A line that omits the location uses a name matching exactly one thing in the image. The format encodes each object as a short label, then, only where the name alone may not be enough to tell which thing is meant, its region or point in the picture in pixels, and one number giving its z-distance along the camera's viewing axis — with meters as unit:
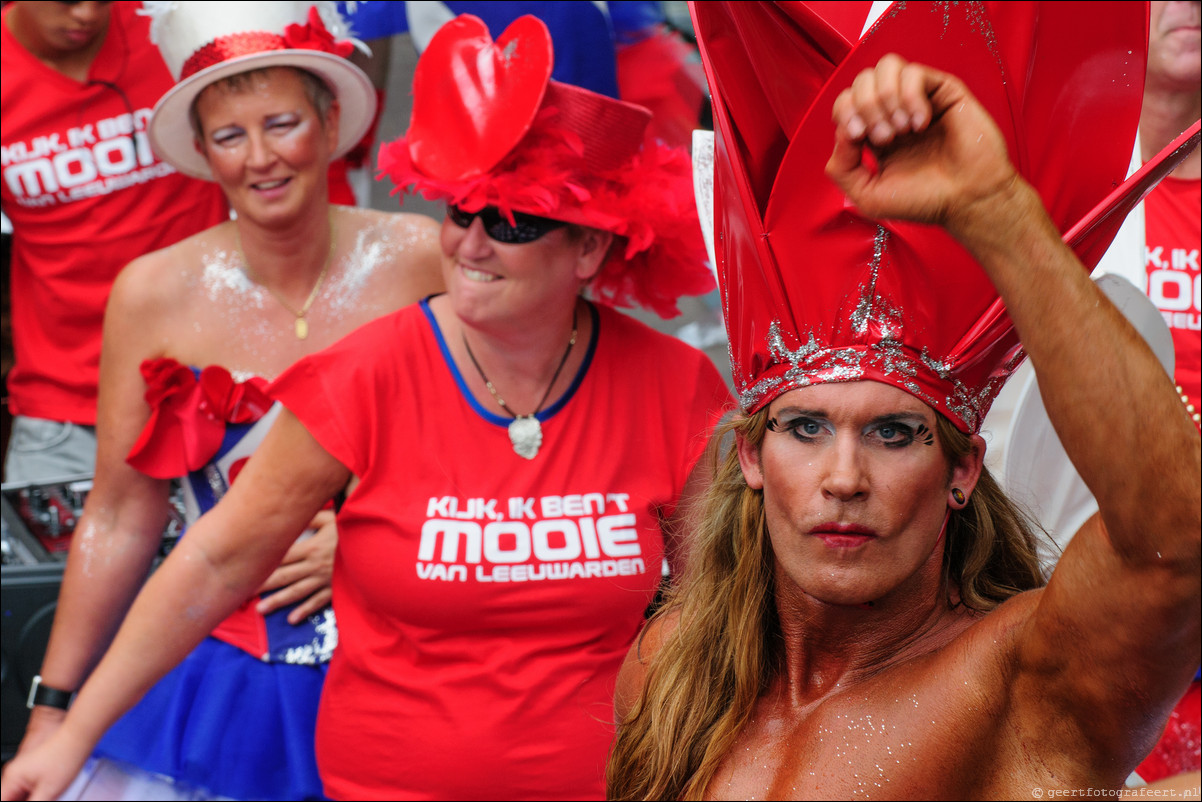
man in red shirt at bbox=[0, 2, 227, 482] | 7.08
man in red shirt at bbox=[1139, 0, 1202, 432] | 5.86
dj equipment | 6.32
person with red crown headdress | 2.33
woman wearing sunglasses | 4.65
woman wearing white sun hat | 5.57
